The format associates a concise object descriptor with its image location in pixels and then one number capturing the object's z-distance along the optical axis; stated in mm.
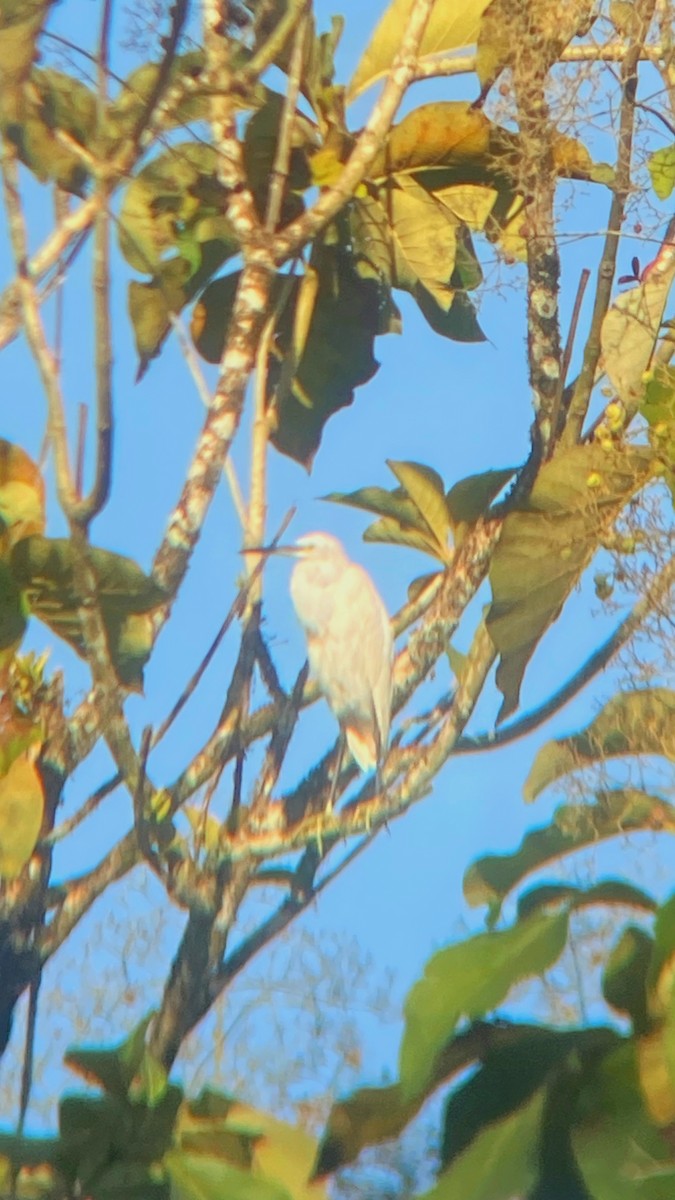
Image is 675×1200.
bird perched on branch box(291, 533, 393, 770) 24560
